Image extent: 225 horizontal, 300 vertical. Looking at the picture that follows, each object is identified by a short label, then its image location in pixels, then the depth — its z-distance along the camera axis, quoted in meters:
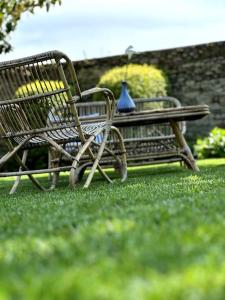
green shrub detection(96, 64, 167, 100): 9.41
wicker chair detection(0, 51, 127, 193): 3.84
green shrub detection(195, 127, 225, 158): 8.88
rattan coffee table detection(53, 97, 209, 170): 5.11
